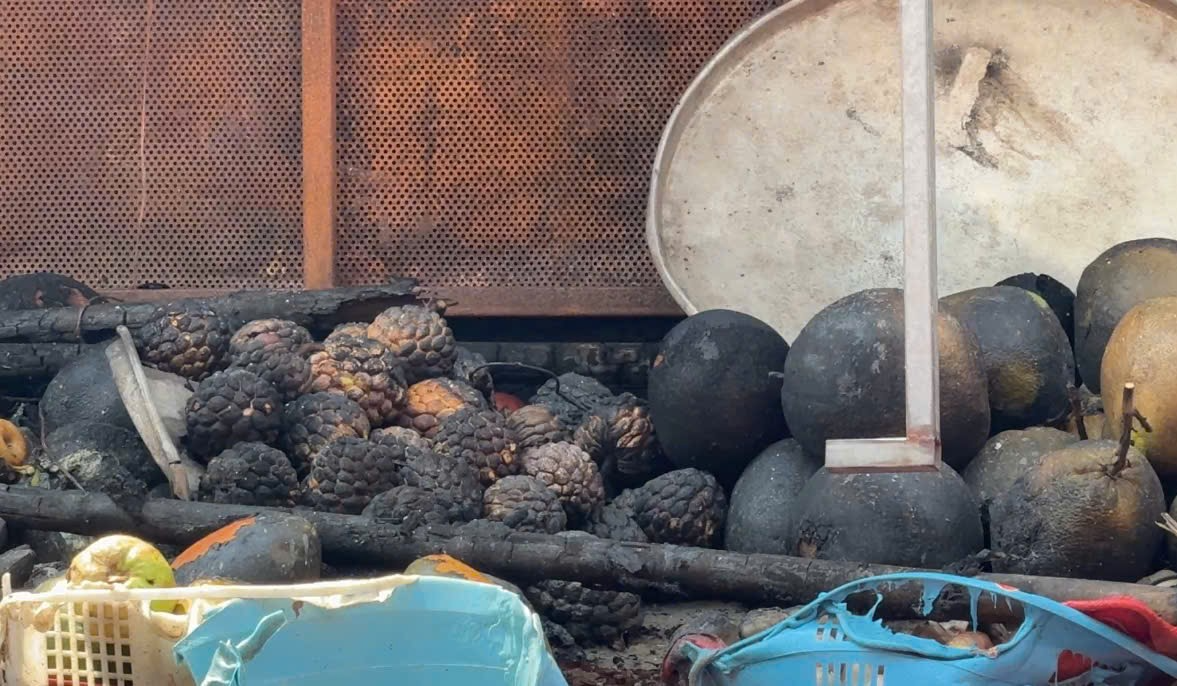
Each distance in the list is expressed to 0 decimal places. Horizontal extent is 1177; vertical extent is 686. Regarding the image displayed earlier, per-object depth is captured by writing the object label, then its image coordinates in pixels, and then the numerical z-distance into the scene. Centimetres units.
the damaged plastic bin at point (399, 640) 262
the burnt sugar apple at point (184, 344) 521
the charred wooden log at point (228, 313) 558
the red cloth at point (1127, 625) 287
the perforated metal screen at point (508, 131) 641
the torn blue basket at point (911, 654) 288
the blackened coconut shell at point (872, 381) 454
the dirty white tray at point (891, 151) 597
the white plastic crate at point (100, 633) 273
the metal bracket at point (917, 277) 360
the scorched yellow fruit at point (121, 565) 325
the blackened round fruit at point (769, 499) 469
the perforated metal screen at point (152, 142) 647
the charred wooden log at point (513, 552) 405
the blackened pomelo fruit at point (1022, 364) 486
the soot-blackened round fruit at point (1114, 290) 511
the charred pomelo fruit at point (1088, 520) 404
